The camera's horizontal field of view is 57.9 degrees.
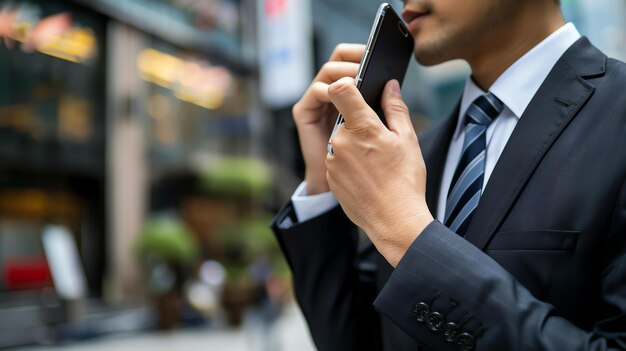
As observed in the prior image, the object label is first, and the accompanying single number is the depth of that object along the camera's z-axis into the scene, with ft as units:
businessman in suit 3.38
